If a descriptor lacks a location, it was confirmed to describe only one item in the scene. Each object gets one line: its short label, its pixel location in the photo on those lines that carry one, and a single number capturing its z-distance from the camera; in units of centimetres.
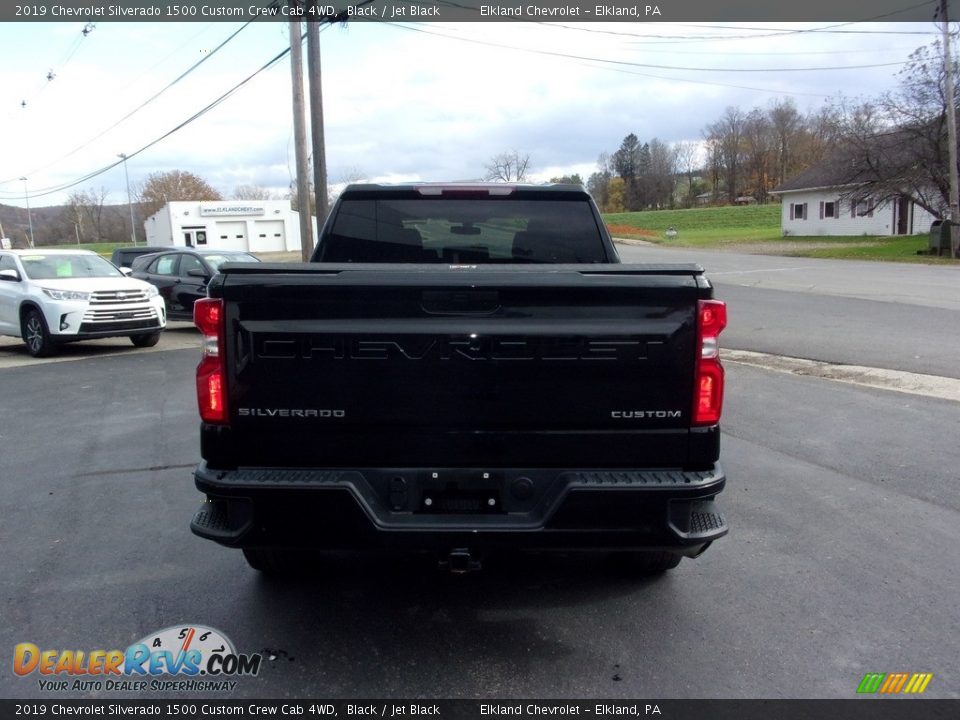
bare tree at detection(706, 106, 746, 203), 10275
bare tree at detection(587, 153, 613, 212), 10856
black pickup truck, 316
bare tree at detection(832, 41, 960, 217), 3472
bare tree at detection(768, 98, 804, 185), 9550
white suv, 1275
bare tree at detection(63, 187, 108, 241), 10272
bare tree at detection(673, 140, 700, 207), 11188
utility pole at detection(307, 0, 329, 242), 1644
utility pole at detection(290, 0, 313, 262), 1667
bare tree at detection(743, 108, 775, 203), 9862
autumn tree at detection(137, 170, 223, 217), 10312
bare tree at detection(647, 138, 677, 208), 10938
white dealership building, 7194
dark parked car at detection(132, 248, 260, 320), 1560
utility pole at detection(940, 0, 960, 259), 3125
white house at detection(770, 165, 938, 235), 4547
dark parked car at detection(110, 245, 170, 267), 2252
